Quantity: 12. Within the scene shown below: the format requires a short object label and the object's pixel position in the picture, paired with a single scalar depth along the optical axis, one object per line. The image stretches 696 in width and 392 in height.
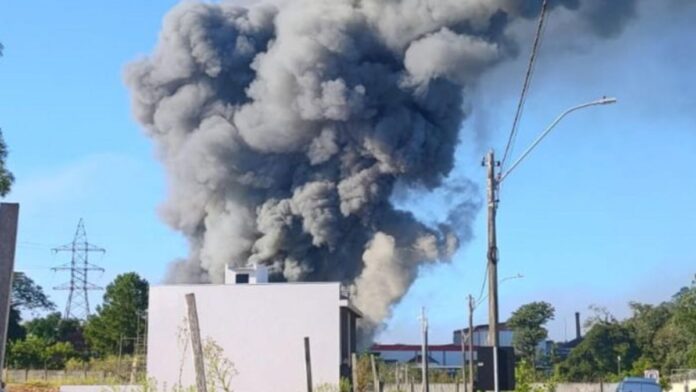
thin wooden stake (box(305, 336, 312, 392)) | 23.68
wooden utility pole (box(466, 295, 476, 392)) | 44.16
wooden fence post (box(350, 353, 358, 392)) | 32.04
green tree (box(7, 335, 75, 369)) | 70.81
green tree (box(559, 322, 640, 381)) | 87.81
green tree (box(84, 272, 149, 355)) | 73.69
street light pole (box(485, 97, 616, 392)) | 19.72
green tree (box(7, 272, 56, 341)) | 98.94
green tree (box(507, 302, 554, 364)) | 95.94
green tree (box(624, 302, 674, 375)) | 87.06
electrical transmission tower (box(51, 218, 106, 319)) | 95.31
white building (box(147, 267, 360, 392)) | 45.19
